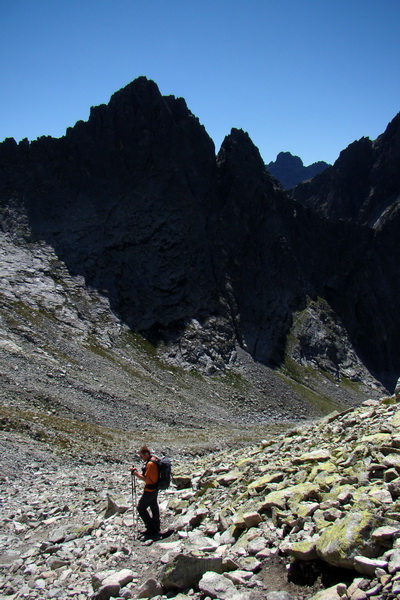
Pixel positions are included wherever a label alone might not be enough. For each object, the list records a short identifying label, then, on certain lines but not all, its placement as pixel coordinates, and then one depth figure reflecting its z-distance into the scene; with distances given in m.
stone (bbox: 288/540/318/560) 10.73
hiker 16.23
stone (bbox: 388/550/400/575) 9.06
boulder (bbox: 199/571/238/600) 10.55
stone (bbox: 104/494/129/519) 19.83
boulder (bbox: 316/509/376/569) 9.91
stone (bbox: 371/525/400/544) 9.99
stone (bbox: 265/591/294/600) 9.87
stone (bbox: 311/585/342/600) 9.11
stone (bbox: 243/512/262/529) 13.66
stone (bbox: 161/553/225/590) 11.62
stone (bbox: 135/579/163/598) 11.81
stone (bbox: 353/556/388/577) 9.31
